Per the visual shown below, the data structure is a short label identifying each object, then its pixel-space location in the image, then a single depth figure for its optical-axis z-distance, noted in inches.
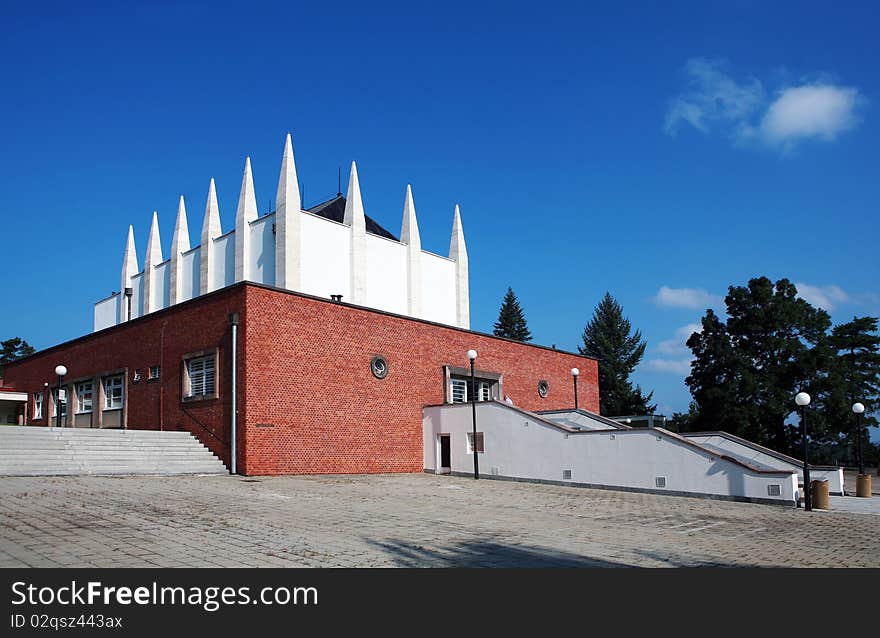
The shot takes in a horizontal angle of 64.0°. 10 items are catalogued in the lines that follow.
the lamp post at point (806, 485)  674.2
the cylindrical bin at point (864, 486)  855.1
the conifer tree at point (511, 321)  3198.8
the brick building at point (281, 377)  845.2
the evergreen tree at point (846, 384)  1563.7
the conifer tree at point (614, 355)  2664.9
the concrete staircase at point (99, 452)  705.6
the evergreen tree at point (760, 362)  1624.0
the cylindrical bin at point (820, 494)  690.2
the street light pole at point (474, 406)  912.1
